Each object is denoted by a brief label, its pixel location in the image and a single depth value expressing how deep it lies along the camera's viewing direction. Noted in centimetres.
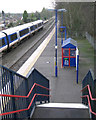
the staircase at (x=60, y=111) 571
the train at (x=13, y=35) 2065
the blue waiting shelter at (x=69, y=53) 1552
